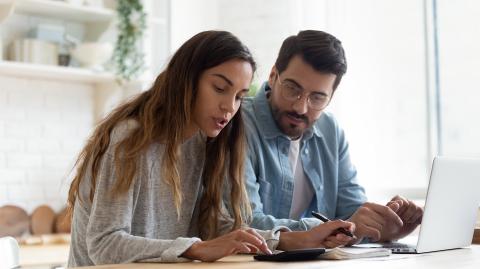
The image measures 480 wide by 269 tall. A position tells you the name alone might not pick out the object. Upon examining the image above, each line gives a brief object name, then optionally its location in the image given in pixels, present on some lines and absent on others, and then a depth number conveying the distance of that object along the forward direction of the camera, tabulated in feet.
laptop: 6.31
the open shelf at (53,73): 12.18
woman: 5.55
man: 7.79
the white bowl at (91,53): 12.87
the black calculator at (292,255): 5.63
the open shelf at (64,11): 12.42
